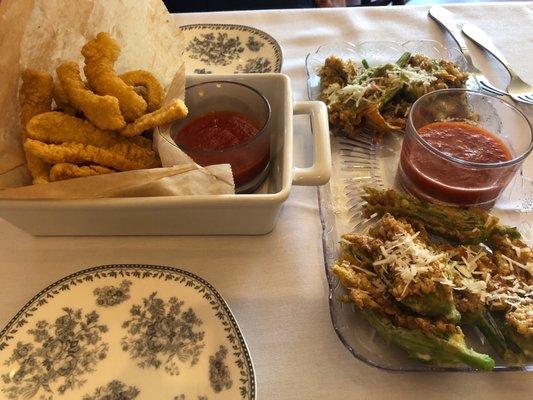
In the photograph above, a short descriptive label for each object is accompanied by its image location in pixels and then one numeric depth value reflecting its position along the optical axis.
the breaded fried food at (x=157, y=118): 0.32
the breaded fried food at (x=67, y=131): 0.31
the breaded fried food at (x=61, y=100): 0.33
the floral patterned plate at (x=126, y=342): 0.26
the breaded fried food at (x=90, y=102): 0.31
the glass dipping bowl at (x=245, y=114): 0.33
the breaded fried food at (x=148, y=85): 0.34
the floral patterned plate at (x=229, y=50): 0.47
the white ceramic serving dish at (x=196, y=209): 0.29
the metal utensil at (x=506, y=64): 0.45
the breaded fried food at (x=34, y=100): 0.31
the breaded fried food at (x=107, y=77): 0.32
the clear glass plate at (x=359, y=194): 0.27
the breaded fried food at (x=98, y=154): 0.30
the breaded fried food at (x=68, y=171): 0.30
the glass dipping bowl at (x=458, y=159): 0.34
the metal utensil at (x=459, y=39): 0.46
